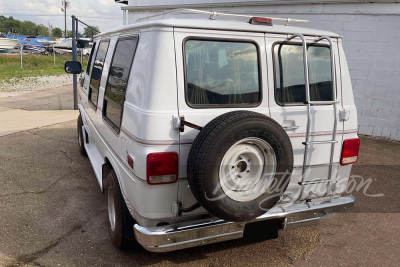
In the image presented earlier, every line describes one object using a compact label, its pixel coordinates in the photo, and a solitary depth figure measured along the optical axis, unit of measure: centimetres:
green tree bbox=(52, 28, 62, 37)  12462
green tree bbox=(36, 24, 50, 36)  12032
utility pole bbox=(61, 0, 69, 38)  5514
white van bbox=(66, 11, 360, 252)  241
